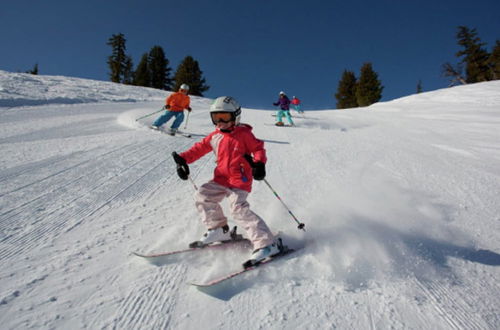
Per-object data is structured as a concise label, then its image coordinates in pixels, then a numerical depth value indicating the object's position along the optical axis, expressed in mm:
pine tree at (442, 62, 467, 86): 35838
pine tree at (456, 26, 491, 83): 38125
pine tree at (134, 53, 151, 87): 43438
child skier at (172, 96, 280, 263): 2455
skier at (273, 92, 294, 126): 11734
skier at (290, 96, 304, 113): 15773
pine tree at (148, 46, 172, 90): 44812
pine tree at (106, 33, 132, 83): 41500
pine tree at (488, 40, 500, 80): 35969
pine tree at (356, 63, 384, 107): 41719
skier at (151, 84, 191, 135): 8266
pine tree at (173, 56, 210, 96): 43906
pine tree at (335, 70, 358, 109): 48094
